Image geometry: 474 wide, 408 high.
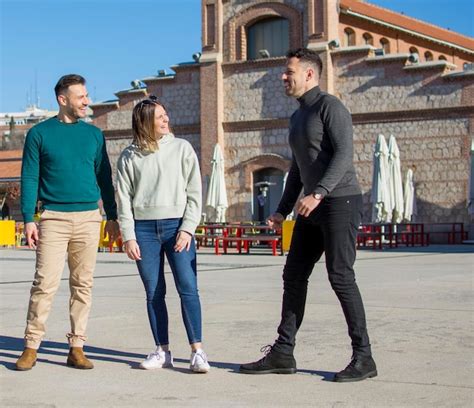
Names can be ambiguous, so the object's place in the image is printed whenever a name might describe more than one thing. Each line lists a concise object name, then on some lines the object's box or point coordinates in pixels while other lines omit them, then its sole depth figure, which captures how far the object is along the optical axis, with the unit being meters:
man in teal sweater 5.91
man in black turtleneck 5.36
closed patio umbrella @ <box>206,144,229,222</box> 29.62
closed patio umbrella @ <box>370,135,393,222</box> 26.19
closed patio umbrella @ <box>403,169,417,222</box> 28.25
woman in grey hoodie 5.75
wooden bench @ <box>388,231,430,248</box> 26.25
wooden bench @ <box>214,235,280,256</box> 21.22
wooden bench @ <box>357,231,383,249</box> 23.97
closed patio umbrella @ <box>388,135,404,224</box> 26.62
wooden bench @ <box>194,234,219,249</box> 23.26
